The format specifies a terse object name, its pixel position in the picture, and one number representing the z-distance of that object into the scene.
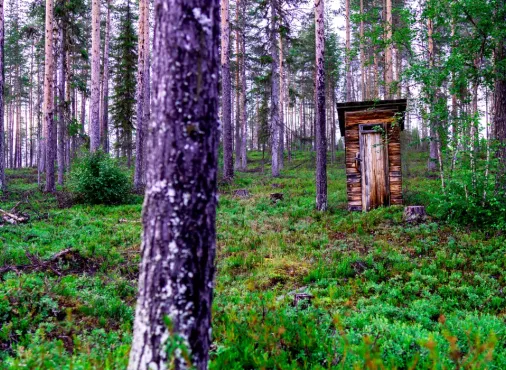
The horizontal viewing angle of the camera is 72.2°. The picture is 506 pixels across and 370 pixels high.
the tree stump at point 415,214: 11.12
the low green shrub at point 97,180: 14.46
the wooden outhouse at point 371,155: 13.47
